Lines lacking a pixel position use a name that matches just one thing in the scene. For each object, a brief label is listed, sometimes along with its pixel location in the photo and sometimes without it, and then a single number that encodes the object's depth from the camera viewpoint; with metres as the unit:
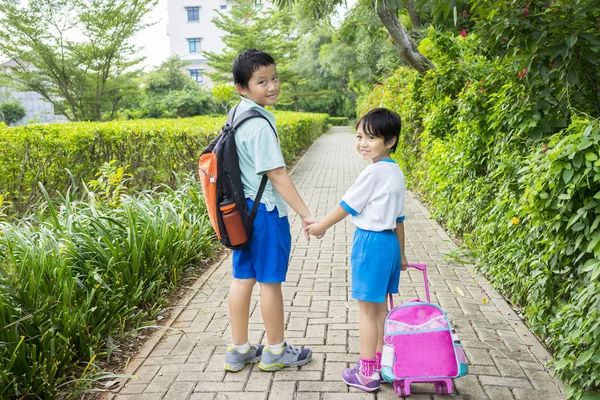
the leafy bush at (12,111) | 39.16
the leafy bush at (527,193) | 2.68
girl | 2.82
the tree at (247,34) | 39.47
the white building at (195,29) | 61.00
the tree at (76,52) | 22.70
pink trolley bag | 2.81
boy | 2.96
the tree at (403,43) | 8.44
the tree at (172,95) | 35.81
